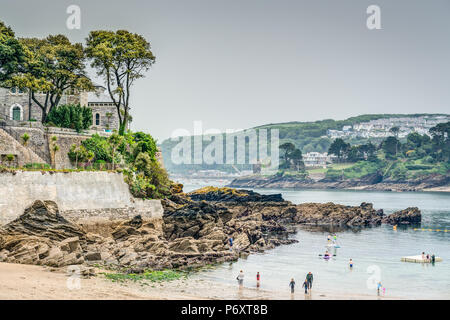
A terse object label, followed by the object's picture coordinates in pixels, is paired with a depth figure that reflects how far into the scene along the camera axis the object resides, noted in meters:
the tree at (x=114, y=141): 67.06
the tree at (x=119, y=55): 74.03
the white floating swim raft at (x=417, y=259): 57.58
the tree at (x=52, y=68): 69.12
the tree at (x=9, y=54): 66.00
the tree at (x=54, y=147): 62.91
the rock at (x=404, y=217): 98.19
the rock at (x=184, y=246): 52.53
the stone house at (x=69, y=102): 77.31
